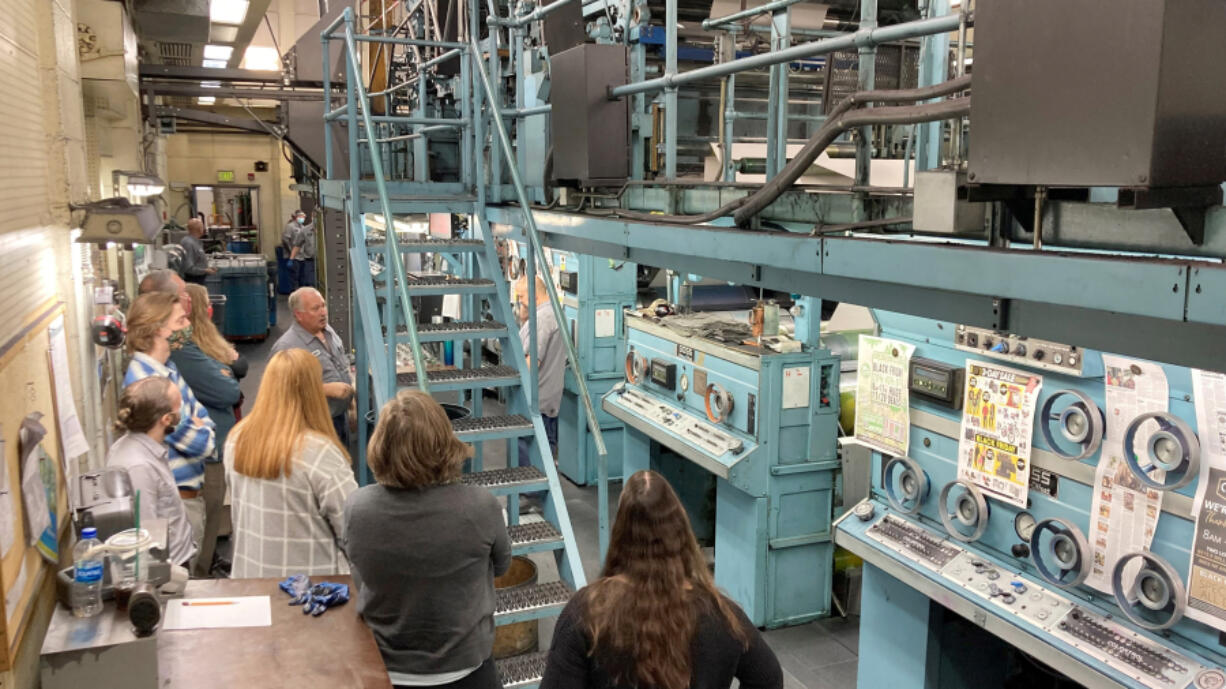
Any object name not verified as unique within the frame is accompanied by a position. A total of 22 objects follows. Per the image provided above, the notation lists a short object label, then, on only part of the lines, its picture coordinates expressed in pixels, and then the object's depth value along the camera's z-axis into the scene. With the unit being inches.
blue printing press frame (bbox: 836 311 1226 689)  127.6
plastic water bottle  108.3
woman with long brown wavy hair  90.9
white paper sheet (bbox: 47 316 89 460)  137.3
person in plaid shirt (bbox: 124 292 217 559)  191.5
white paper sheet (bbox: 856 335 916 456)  178.2
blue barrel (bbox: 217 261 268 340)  570.6
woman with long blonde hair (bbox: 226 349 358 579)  138.3
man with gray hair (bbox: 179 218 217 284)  509.7
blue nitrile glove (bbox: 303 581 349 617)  121.7
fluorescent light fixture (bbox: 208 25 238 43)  314.7
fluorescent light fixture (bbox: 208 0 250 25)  272.6
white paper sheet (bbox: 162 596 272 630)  116.8
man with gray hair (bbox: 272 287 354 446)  238.4
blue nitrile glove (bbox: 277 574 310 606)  124.2
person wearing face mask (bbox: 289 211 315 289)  725.9
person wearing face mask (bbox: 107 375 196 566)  159.6
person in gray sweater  115.5
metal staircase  176.6
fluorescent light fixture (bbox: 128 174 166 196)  265.4
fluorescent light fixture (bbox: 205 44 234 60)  367.7
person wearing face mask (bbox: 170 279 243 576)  225.6
